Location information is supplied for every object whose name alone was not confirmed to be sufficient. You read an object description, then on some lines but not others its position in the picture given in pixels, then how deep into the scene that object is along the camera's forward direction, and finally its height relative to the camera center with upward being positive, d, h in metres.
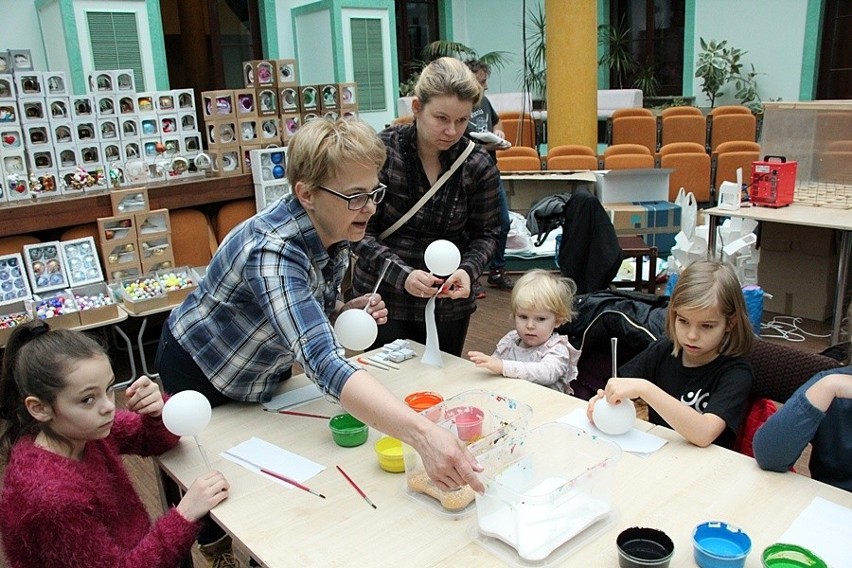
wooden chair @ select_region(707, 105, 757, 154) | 8.77 -0.48
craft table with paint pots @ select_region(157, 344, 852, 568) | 1.30 -0.79
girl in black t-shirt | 1.73 -0.67
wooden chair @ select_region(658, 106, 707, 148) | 8.69 -0.46
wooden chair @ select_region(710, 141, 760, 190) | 7.03 -0.71
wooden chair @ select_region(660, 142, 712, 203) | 6.94 -0.77
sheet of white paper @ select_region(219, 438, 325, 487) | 1.60 -0.79
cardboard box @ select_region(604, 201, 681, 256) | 5.33 -0.92
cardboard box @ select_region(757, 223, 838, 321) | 4.71 -1.20
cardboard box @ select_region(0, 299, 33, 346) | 3.80 -1.03
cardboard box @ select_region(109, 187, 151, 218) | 4.30 -0.52
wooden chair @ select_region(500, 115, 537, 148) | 9.99 -0.47
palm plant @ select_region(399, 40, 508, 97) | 11.16 +0.70
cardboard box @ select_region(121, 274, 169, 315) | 4.07 -1.03
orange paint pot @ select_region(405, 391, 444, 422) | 1.82 -0.75
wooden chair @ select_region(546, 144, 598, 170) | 7.02 -0.62
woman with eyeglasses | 1.38 -0.43
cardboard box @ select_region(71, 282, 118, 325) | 3.90 -1.02
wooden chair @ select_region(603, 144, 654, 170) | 6.82 -0.63
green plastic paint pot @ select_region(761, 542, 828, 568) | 1.17 -0.75
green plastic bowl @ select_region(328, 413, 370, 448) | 1.70 -0.75
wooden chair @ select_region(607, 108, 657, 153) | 8.86 -0.46
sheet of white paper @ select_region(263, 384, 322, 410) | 1.95 -0.78
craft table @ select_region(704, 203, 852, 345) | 4.06 -0.76
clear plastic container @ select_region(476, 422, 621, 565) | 1.28 -0.73
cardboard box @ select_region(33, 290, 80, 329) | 3.79 -1.03
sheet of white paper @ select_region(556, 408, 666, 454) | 1.63 -0.78
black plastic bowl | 1.18 -0.75
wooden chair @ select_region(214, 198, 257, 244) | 4.88 -0.71
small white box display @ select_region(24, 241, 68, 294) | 4.00 -0.82
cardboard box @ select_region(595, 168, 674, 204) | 5.62 -0.71
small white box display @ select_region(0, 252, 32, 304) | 3.92 -0.86
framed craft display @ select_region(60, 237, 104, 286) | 4.13 -0.82
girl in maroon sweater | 1.30 -0.67
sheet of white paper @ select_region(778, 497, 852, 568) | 1.24 -0.78
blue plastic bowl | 1.18 -0.75
